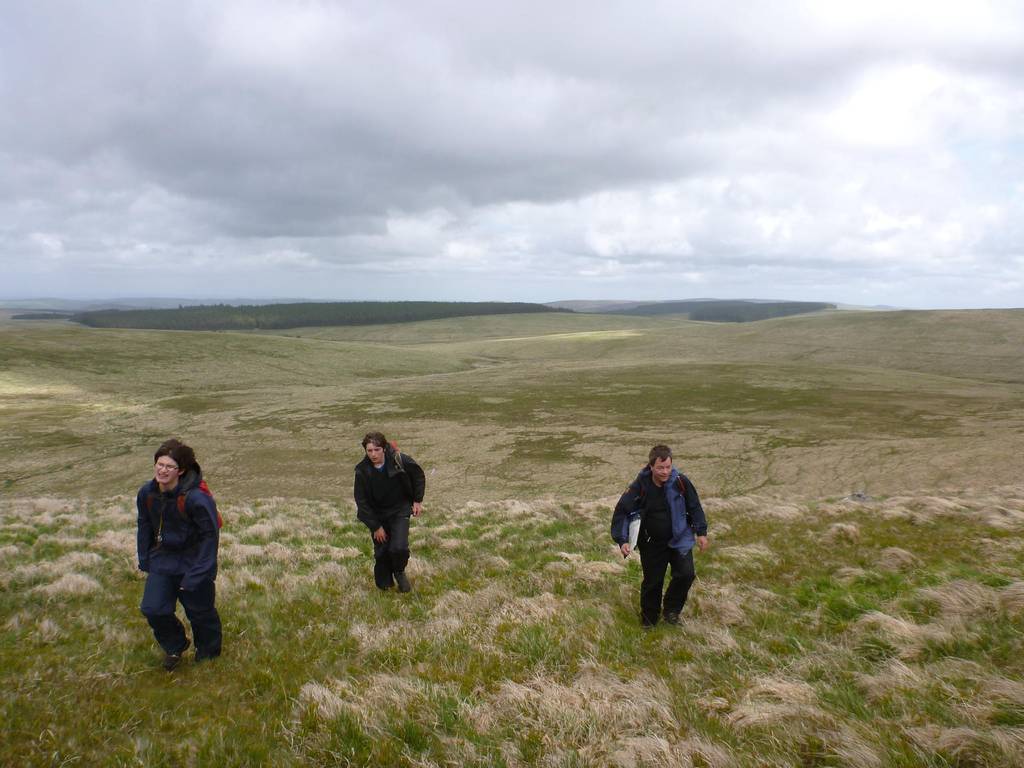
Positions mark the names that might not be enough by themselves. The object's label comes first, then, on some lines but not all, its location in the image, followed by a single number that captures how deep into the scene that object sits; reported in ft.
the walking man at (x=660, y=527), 25.43
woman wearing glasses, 21.70
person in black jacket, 30.91
